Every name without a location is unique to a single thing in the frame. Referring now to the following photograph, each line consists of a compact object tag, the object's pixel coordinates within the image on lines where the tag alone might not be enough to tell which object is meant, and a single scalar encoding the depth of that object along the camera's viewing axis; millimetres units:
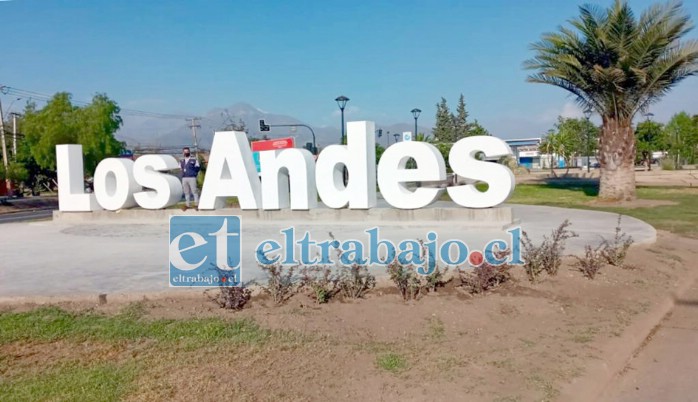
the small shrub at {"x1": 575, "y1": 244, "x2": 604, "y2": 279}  7379
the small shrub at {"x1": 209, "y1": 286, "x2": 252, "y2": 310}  6035
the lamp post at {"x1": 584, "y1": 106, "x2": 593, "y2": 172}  20188
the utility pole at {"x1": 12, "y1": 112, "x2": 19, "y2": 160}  45644
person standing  15930
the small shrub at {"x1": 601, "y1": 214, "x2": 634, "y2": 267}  8172
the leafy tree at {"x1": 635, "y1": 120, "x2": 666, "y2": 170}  60375
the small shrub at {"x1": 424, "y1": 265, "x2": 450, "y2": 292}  6562
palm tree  18344
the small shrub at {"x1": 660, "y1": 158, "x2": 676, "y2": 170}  51875
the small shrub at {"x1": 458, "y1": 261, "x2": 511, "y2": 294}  6594
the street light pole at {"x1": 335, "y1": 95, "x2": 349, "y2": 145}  29688
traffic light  34656
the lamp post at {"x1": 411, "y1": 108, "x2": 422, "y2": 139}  41794
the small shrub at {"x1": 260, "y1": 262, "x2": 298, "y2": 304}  6277
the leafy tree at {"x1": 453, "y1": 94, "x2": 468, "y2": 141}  80762
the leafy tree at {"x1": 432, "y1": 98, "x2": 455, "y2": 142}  80625
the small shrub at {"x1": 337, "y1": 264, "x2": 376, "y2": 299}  6449
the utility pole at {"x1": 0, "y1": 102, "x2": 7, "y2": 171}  35688
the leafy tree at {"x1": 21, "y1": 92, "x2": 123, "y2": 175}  39275
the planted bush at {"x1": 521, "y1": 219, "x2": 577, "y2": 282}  7188
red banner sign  29297
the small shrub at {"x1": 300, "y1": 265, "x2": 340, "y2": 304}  6250
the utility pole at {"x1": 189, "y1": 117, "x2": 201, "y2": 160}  66125
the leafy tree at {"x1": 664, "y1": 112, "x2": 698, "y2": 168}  57625
